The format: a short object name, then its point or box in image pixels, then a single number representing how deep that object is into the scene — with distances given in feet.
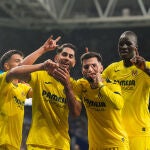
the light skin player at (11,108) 16.65
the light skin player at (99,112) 15.03
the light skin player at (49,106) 14.47
